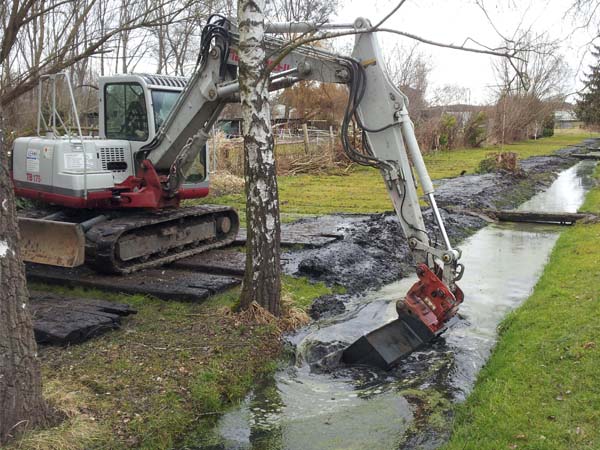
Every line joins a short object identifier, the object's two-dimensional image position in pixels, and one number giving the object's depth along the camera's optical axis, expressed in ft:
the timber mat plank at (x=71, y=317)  18.97
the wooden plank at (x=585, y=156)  122.02
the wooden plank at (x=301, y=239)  34.42
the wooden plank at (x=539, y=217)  46.26
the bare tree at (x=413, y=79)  115.14
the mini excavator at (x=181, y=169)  21.24
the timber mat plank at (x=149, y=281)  24.48
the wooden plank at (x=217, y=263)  28.40
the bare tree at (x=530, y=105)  151.84
